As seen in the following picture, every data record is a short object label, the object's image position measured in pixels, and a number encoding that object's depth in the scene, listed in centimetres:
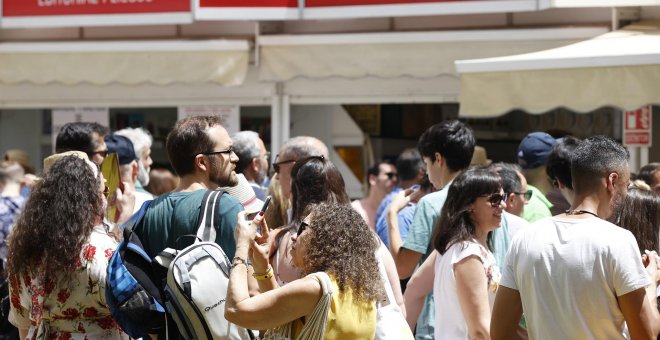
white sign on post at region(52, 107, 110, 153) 1922
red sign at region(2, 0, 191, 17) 1760
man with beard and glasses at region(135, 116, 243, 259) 778
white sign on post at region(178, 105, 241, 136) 1838
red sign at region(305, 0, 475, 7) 1671
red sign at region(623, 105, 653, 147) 1579
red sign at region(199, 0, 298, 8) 1717
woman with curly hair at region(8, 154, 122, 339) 825
